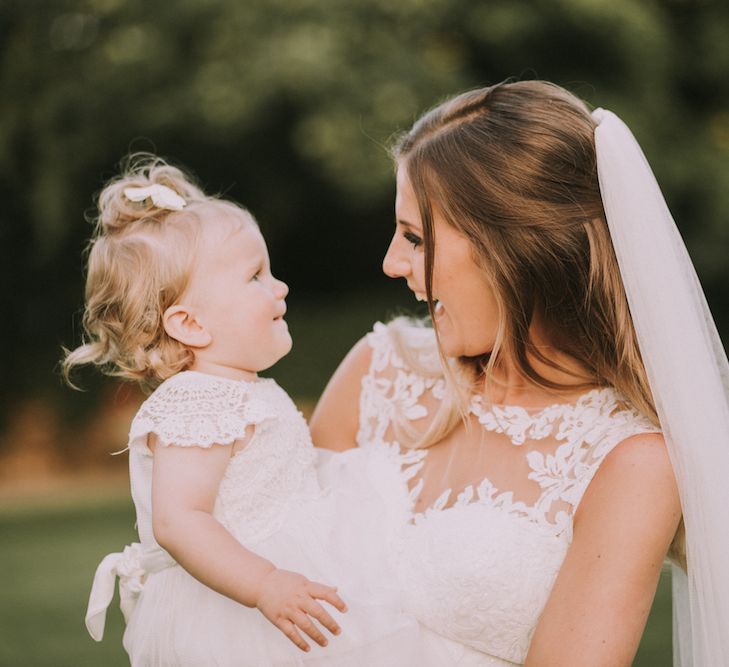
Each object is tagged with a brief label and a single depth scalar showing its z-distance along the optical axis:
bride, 2.10
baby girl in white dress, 2.16
